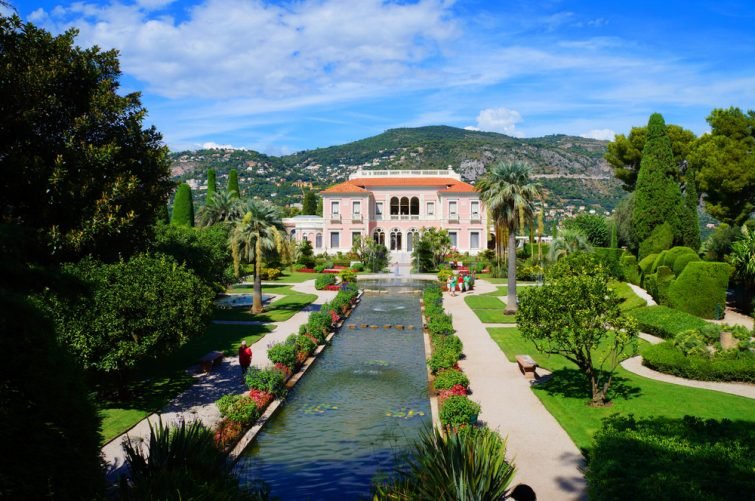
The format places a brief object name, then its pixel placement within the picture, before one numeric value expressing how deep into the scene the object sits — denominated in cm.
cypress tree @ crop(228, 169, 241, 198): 4875
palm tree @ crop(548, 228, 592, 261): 3697
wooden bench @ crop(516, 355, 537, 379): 1598
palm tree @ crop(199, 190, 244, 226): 3328
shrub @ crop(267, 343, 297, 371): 1580
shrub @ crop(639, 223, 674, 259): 3522
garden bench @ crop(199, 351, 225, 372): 1662
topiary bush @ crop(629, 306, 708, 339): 1978
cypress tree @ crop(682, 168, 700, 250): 3556
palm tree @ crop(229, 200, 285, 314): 2592
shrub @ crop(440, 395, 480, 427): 1075
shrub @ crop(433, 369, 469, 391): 1352
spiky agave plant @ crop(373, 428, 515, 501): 732
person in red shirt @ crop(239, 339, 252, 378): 1561
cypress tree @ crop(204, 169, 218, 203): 4665
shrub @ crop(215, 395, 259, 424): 1163
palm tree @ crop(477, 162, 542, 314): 2531
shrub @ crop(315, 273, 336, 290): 3809
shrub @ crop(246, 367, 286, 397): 1359
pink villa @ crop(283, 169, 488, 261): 6159
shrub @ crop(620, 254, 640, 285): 3698
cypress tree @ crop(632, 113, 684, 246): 3550
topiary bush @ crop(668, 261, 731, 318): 2431
